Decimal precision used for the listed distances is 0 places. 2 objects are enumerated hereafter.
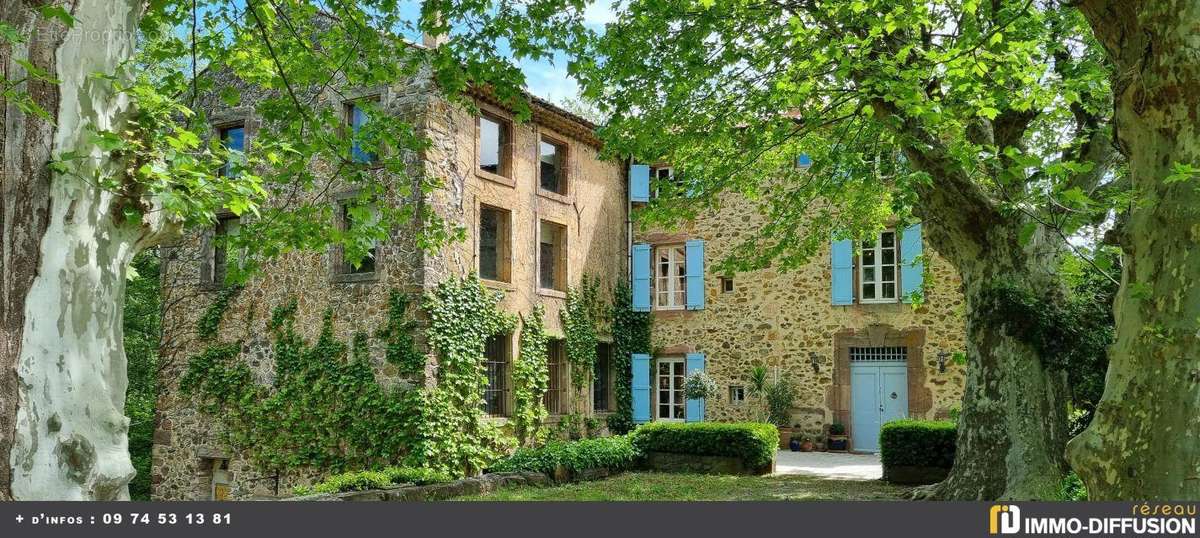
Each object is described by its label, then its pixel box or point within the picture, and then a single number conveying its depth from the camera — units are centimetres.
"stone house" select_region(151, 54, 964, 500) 1463
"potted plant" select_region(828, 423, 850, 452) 1720
